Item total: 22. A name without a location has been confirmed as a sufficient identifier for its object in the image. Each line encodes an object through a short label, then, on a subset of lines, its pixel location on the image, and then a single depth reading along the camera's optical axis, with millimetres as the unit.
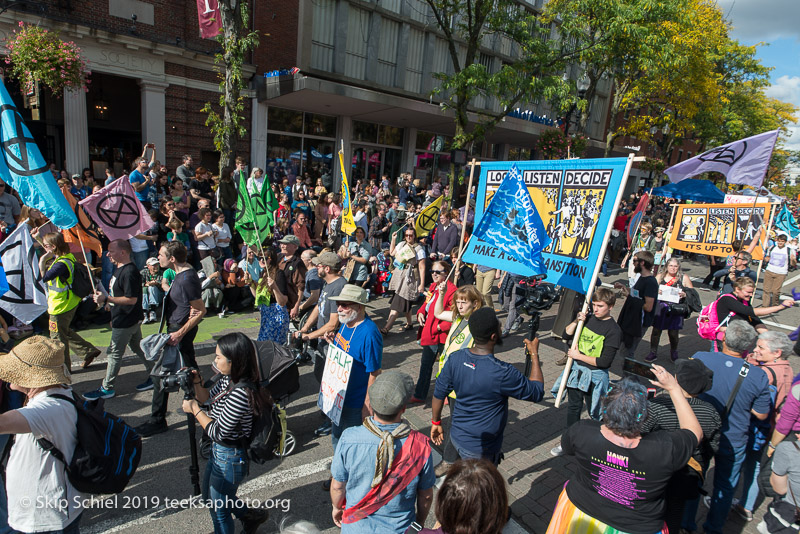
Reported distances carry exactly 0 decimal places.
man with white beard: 3713
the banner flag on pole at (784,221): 16156
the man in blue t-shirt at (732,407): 3531
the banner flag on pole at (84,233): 6484
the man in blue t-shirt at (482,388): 3174
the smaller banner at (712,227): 10094
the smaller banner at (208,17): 12656
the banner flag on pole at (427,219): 9055
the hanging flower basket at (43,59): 9281
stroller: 3471
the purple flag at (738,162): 7164
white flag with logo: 4547
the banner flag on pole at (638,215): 10922
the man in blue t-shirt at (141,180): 9000
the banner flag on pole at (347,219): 8664
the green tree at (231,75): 10008
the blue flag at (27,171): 4551
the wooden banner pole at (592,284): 4357
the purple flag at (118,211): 5859
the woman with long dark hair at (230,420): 2879
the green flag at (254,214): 6852
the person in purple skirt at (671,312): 7273
